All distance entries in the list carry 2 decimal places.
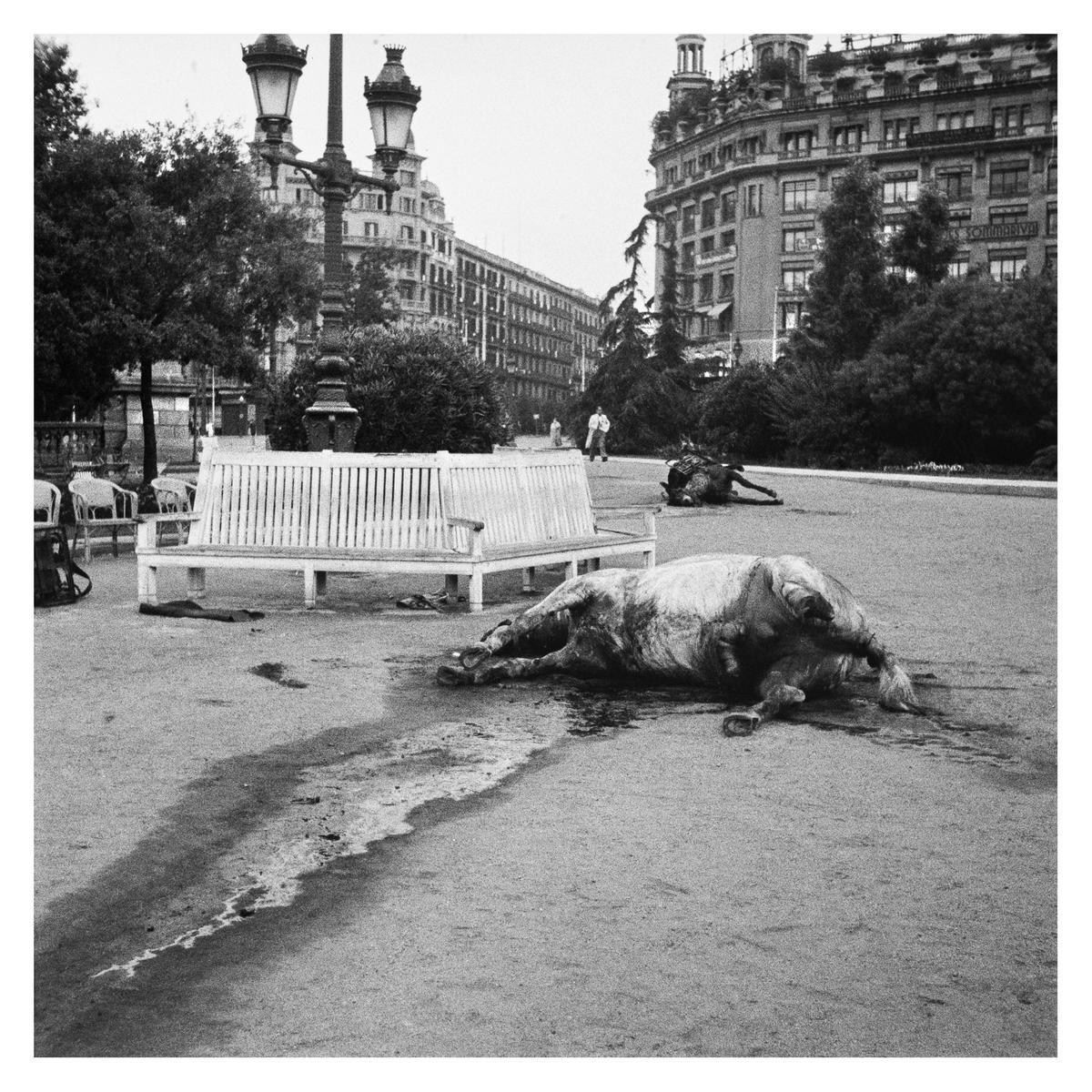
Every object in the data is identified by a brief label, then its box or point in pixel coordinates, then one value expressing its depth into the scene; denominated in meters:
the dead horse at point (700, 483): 19.84
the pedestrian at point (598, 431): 35.22
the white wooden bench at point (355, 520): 9.30
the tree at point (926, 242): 42.50
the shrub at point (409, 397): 19.17
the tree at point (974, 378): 30.08
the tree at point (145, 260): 19.84
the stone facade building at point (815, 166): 58.62
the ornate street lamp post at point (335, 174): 12.76
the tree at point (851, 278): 42.31
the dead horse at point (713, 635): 6.16
